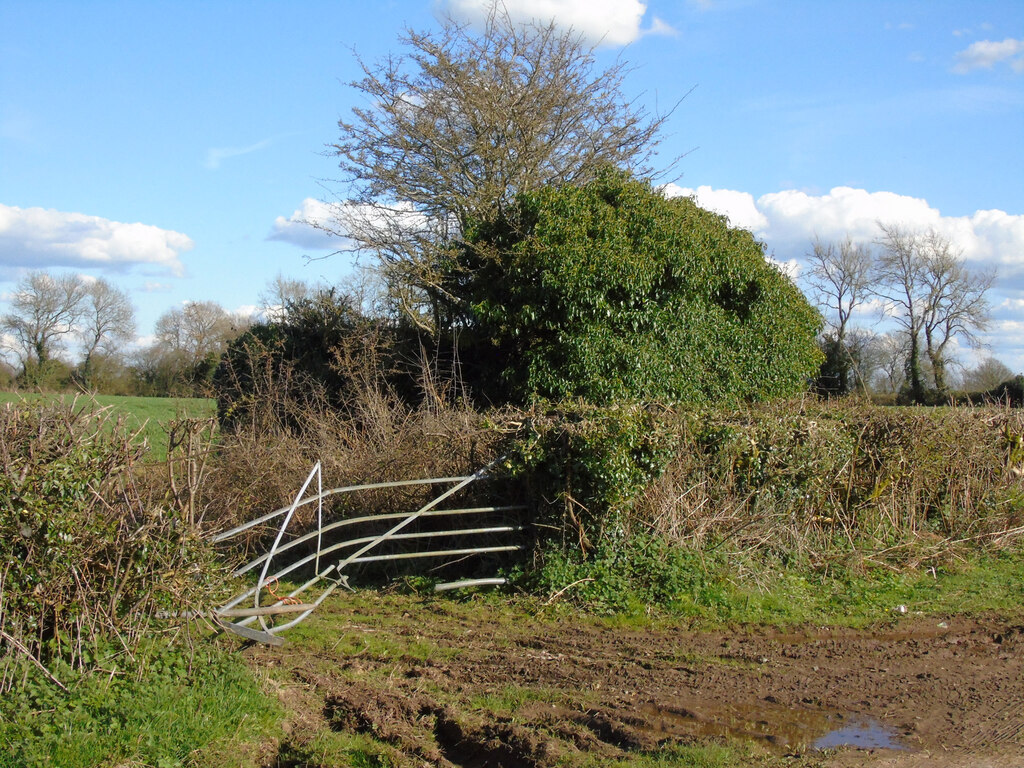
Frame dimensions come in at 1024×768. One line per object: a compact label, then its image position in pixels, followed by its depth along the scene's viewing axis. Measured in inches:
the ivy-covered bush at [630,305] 558.3
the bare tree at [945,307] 1940.2
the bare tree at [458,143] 756.0
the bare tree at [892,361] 1627.7
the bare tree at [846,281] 1926.7
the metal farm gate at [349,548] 254.8
